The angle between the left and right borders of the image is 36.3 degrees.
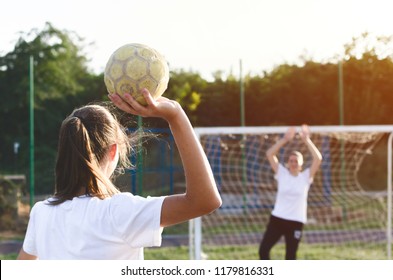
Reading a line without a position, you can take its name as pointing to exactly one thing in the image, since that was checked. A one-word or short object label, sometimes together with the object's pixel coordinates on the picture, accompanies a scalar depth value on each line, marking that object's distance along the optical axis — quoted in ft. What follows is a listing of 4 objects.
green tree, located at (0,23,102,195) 38.88
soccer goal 31.73
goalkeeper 21.81
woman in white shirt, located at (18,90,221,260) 5.75
